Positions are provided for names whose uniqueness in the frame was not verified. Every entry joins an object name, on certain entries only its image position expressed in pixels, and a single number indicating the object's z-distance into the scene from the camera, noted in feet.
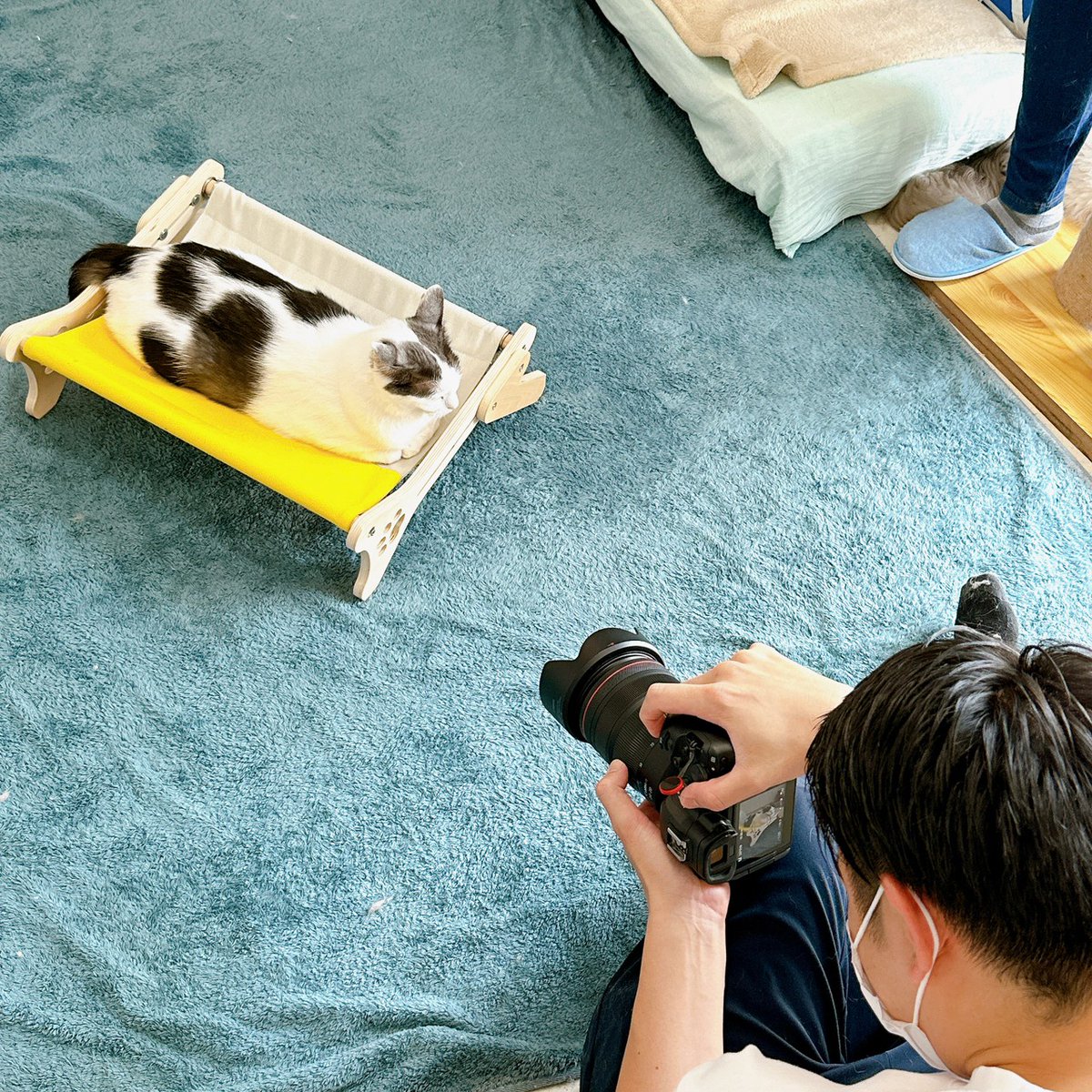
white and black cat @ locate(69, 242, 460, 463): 4.73
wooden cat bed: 4.66
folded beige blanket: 6.54
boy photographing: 1.90
